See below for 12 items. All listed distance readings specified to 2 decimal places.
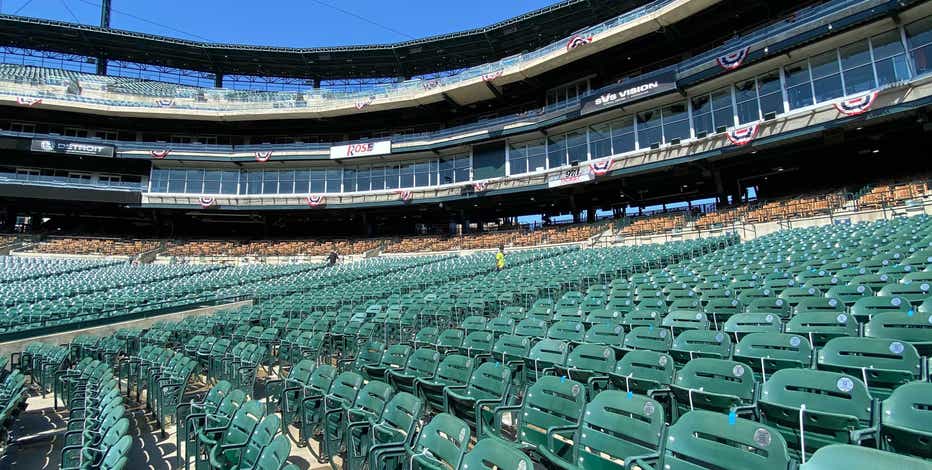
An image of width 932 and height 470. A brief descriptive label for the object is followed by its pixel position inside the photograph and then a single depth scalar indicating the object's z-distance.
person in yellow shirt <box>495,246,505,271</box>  18.45
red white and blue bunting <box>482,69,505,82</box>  34.06
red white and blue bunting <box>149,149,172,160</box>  37.91
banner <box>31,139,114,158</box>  35.81
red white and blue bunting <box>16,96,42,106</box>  36.81
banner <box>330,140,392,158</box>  36.97
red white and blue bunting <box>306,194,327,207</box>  37.62
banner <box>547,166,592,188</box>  28.97
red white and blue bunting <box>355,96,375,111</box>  38.91
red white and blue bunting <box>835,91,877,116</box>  19.41
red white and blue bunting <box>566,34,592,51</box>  29.93
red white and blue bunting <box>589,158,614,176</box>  28.23
